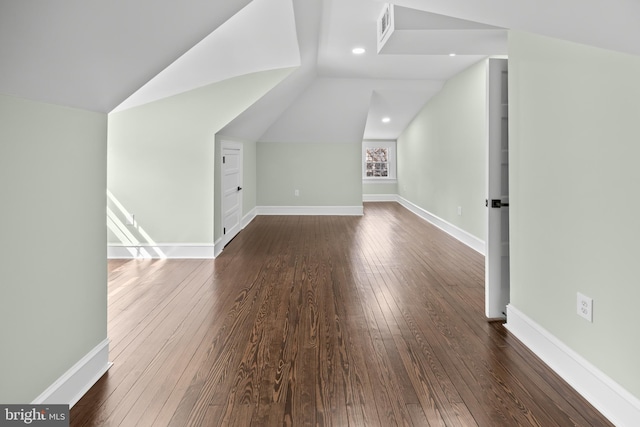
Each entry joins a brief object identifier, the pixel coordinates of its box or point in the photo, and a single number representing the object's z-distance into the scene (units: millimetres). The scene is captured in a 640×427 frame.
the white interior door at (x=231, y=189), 6031
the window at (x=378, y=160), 11961
